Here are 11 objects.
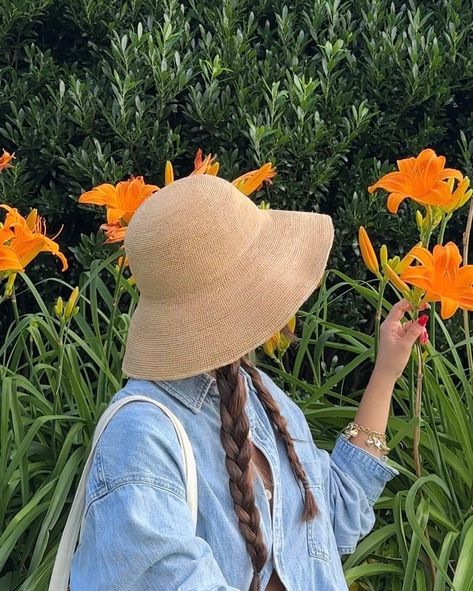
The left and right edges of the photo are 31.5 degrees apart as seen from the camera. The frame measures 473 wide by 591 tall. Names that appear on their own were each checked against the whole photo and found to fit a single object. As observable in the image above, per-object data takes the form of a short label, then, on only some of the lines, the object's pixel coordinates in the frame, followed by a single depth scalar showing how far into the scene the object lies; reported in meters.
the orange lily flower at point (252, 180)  2.07
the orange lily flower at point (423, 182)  1.85
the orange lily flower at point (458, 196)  1.91
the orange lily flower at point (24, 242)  2.11
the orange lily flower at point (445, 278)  1.66
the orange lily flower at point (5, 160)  2.46
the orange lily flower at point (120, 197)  2.03
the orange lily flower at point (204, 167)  2.05
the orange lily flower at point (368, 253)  1.92
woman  1.20
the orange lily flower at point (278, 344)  2.15
